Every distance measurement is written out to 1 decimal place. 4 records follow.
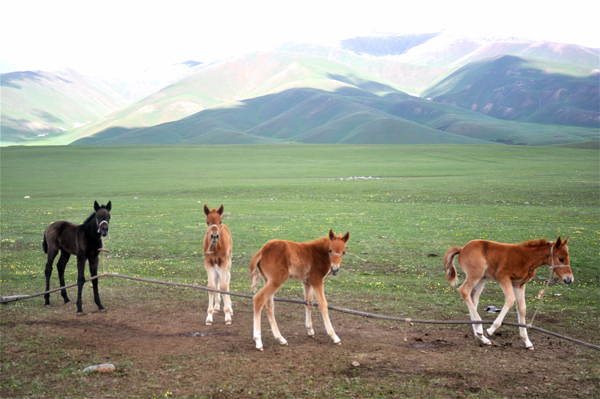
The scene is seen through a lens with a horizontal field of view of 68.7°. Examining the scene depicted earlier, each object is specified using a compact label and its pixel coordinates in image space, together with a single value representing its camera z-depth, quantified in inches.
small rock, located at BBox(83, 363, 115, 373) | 312.2
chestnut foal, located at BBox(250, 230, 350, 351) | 352.2
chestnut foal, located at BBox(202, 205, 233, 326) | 398.0
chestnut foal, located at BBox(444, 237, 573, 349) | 356.2
